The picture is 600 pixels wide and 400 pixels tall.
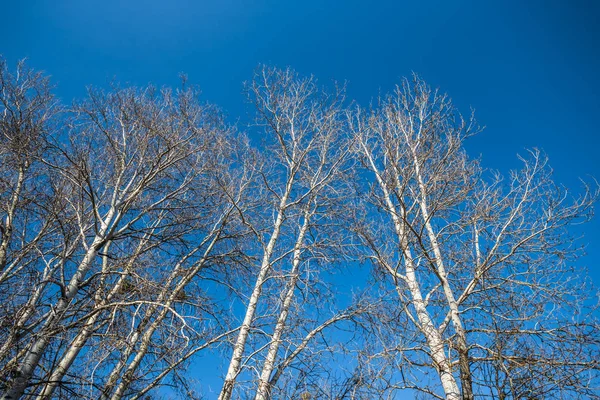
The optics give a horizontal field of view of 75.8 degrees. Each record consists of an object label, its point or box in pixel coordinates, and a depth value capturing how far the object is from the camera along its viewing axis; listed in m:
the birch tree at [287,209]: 6.20
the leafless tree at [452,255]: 4.87
